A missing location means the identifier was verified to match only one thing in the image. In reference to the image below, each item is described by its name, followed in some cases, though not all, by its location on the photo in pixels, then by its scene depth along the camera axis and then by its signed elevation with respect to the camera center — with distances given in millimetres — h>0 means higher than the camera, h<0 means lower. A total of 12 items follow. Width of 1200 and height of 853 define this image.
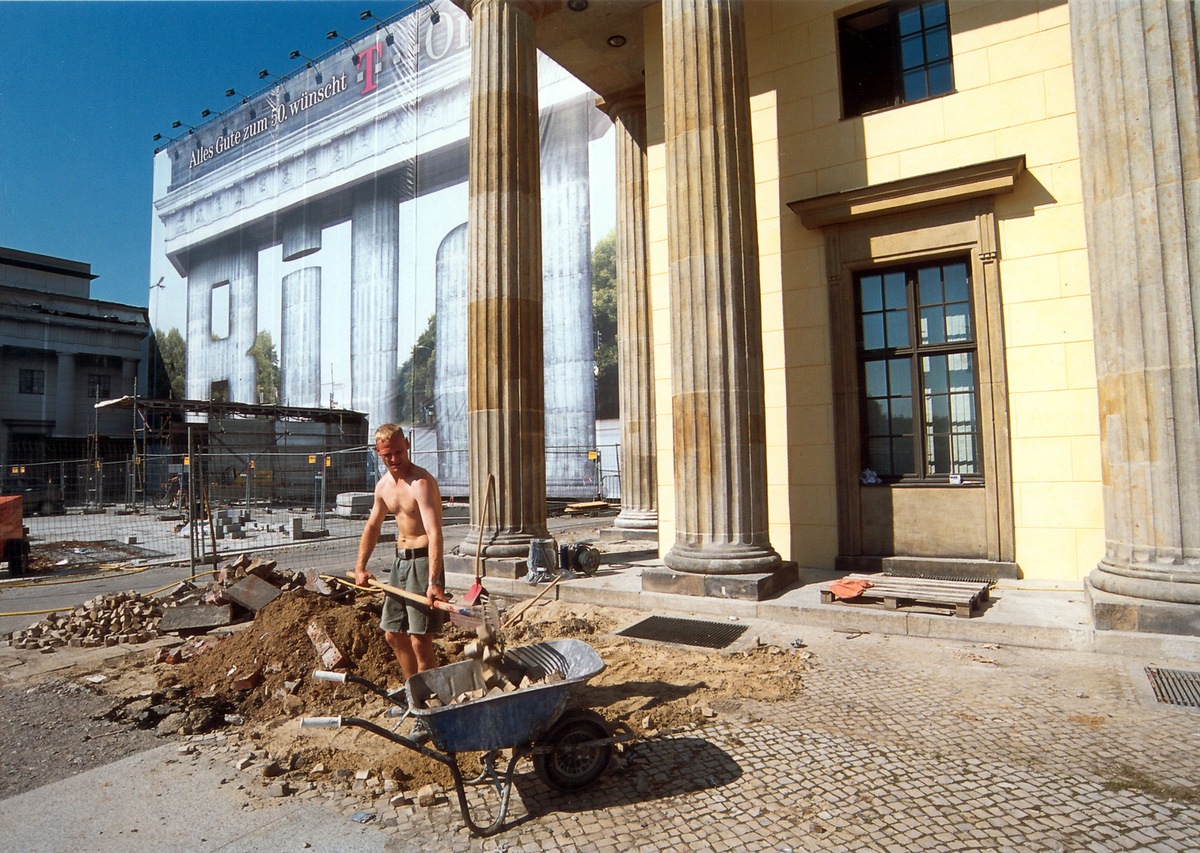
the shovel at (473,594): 4613 -846
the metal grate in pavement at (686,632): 6684 -1693
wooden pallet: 6617 -1325
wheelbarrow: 3289 -1306
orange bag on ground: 7052 -1302
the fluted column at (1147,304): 5895 +1383
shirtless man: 4750 -580
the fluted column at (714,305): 8055 +1969
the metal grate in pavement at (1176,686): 4730 -1690
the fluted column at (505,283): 9930 +2834
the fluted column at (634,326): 14328 +3067
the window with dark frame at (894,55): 9016 +5587
